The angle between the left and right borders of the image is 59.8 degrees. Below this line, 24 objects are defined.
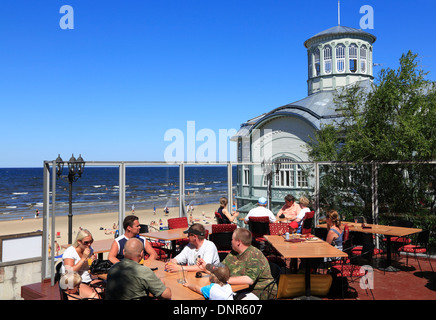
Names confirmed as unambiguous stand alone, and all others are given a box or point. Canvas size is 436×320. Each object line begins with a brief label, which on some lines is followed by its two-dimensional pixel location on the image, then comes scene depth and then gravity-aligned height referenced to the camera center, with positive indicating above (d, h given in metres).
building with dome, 24.26 +3.83
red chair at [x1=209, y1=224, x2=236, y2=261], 7.95 -1.39
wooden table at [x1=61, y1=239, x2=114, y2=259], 6.84 -1.38
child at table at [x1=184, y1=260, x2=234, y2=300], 3.93 -1.19
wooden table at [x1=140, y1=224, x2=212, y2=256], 7.88 -1.33
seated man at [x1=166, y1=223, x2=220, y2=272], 5.57 -1.16
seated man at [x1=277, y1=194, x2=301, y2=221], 9.61 -0.93
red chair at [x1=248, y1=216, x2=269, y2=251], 8.64 -1.26
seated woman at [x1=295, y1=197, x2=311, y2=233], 8.95 -0.91
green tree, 10.54 +0.77
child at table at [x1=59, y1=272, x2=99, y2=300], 4.45 -1.31
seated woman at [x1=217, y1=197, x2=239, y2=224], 9.52 -1.03
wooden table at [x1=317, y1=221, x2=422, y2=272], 8.22 -1.30
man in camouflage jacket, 4.59 -1.16
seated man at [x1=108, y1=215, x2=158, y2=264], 5.97 -1.08
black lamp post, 10.44 +0.09
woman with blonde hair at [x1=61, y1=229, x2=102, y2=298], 5.14 -1.18
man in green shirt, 3.99 -1.17
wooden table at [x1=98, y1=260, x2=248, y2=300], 4.24 -1.37
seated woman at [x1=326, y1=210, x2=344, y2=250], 6.91 -1.07
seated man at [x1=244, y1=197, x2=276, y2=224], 8.82 -0.94
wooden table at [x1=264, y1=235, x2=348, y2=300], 5.66 -1.26
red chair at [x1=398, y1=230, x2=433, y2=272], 8.06 -1.64
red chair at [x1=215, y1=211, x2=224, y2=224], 9.70 -1.16
